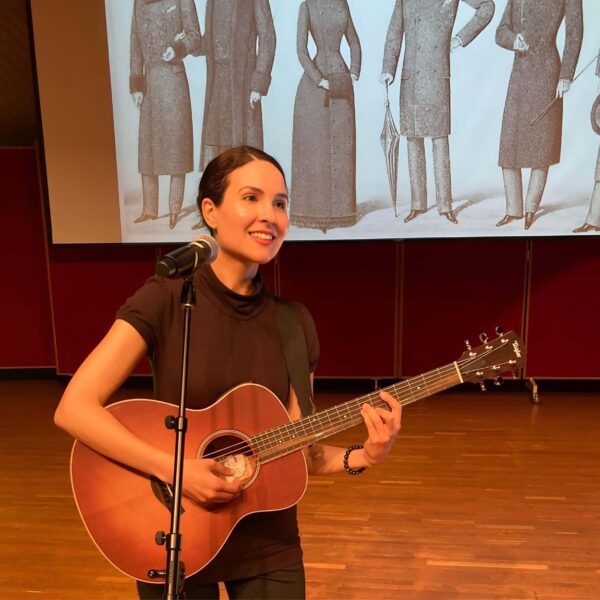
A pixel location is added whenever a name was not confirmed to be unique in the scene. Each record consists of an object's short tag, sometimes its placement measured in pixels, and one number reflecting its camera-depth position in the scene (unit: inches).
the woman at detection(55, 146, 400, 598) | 45.9
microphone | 38.2
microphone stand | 37.6
